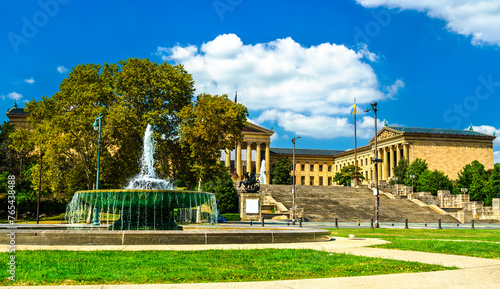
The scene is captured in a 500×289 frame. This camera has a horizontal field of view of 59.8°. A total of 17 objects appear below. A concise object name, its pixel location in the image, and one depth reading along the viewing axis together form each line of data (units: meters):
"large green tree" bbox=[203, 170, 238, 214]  54.16
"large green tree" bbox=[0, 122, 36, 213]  50.18
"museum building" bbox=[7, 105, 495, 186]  99.94
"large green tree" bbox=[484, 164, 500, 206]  64.50
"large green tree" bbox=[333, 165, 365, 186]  99.69
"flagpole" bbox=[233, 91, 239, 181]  85.01
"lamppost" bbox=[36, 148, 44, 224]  35.75
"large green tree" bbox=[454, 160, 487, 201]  66.25
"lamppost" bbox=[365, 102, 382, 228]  33.30
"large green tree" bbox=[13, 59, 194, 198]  36.03
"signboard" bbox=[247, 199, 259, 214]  46.72
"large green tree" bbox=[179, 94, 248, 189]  38.31
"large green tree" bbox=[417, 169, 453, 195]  72.75
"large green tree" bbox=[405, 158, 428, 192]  78.29
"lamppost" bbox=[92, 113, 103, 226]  26.00
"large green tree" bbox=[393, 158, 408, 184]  87.00
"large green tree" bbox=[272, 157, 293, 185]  110.69
